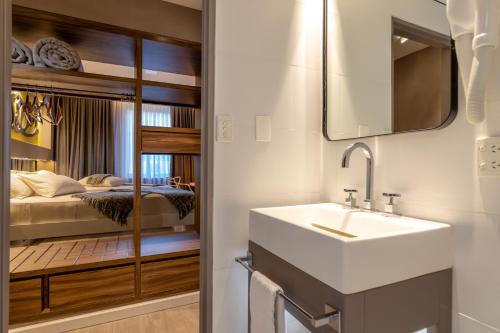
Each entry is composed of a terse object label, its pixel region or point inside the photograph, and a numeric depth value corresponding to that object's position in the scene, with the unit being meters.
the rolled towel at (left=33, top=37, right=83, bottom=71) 1.82
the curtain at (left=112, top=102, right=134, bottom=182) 4.73
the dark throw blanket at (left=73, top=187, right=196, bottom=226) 2.40
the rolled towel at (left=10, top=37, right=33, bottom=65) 1.83
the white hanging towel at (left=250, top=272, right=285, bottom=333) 0.87
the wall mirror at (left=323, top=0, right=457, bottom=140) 0.88
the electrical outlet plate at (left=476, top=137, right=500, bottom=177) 0.71
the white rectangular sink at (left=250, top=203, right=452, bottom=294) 0.67
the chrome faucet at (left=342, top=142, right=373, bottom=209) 1.04
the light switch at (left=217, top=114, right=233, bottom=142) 1.19
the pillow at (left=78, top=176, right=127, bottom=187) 3.53
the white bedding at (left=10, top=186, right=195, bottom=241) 2.11
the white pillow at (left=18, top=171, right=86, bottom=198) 2.53
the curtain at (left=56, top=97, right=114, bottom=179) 4.37
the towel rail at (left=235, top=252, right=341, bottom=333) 0.69
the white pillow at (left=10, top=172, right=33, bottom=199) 2.41
